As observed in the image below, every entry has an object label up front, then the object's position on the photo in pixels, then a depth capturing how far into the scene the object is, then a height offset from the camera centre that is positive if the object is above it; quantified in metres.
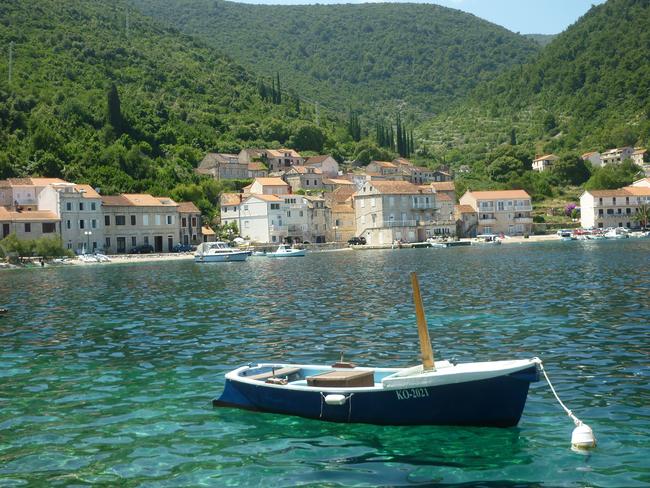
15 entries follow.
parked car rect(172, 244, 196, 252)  112.71 -0.53
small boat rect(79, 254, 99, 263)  94.38 -1.34
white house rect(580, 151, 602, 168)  170.41 +15.79
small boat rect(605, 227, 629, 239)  129.00 -0.95
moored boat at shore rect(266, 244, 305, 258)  105.31 -1.71
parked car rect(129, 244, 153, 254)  109.81 -0.55
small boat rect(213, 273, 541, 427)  15.08 -3.26
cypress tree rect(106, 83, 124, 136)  135.88 +24.19
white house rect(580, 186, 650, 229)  138.12 +3.94
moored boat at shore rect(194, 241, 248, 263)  95.75 -1.56
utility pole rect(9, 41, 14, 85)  145.60 +38.83
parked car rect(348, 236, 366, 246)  127.44 -0.57
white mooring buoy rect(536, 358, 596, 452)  14.09 -3.88
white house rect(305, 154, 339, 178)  150.88 +14.90
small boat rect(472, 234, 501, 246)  126.81 -1.23
